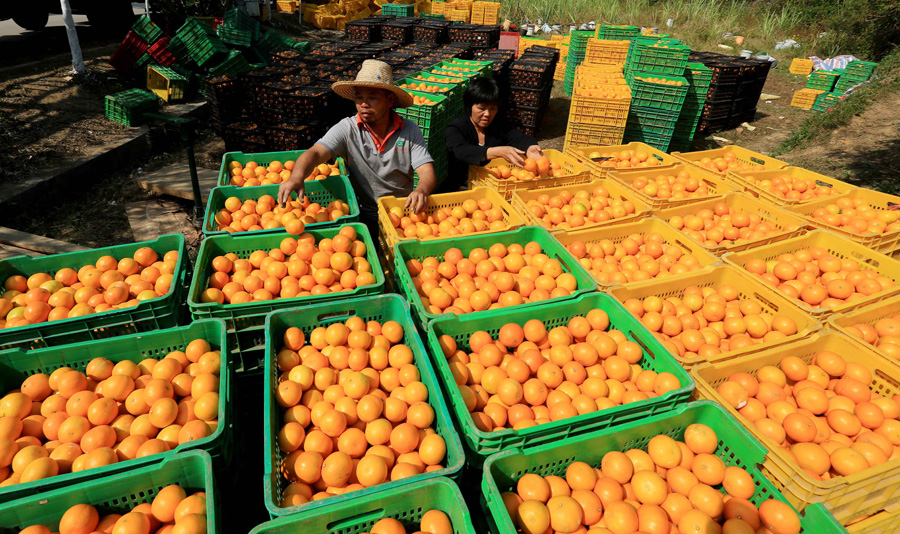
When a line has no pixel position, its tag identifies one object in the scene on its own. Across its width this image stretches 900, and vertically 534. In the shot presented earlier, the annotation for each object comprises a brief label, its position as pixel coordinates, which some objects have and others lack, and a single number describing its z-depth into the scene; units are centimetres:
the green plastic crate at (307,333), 178
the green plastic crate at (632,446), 187
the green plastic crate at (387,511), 168
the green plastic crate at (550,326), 208
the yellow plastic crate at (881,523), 207
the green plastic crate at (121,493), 171
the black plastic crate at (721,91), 1052
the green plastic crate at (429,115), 631
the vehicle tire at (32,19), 1310
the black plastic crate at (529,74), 924
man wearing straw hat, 385
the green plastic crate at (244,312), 274
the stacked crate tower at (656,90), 837
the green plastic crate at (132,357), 195
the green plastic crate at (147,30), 1079
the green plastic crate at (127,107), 845
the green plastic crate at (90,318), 255
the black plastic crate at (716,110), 1082
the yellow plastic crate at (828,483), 189
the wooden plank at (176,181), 672
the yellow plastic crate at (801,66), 1736
